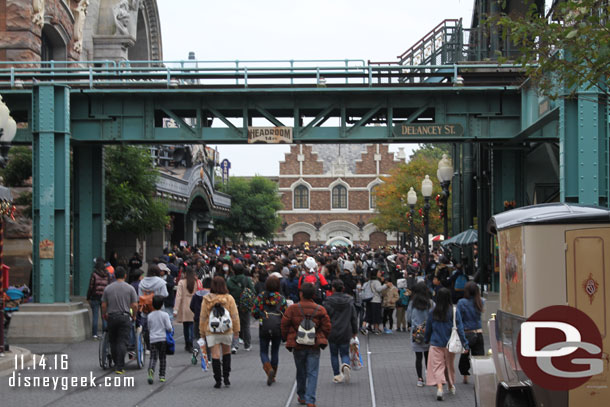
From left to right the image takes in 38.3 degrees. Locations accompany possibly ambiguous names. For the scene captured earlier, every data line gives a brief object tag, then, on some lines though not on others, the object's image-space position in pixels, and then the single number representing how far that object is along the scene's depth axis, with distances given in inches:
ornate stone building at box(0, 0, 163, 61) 1227.2
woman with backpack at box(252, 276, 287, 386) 505.7
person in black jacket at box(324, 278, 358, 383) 503.8
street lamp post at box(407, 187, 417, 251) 1325.0
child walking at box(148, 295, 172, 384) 512.7
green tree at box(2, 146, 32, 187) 1127.6
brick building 3631.9
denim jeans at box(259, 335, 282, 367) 506.9
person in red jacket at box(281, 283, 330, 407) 445.4
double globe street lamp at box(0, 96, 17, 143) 577.0
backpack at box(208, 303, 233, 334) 487.5
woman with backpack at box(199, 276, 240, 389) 489.4
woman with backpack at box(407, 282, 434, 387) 500.7
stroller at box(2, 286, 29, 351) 668.1
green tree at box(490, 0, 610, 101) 417.7
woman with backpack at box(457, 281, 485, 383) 495.7
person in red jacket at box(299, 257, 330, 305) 749.3
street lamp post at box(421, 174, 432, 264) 1109.7
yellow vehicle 290.4
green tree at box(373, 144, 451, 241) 2237.9
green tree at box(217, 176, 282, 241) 2810.0
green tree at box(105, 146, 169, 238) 1198.9
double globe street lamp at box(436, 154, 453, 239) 1011.3
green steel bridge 768.9
